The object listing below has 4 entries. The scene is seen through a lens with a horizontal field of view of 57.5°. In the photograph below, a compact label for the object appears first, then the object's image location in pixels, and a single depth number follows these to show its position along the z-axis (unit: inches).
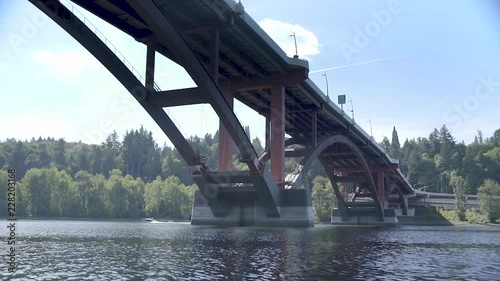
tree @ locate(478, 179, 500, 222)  4746.6
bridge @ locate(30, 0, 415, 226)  1561.3
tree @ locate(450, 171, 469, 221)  5233.8
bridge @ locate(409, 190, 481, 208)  6008.9
